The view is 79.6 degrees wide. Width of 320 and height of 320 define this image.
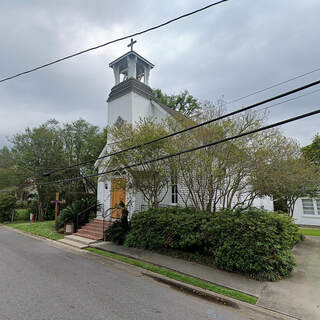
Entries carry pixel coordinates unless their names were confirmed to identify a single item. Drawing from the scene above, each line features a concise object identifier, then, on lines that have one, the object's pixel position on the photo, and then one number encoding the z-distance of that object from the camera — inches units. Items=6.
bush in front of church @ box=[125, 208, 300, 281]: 204.5
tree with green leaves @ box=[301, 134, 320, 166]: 652.4
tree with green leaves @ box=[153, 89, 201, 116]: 834.8
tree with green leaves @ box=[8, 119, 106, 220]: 664.4
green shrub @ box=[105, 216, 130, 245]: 346.1
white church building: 433.4
